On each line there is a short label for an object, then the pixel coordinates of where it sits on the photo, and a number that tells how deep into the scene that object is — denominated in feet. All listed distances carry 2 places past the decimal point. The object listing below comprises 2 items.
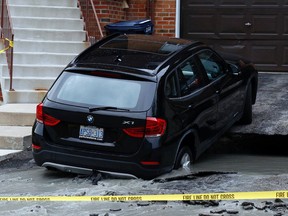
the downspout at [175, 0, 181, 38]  44.19
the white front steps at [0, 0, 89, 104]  34.94
